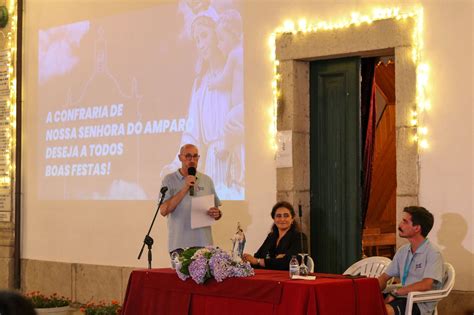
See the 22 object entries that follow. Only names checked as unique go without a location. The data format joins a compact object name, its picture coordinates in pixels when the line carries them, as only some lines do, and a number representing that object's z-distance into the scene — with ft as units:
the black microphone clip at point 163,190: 26.08
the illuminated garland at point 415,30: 26.63
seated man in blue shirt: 22.30
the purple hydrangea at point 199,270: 22.41
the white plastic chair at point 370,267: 25.43
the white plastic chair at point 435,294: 21.85
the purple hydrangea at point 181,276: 23.19
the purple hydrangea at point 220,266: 22.15
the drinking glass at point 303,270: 21.65
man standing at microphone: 26.94
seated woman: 25.68
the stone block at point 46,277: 38.48
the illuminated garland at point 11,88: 40.66
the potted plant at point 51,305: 33.75
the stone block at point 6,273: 40.66
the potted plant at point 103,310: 31.16
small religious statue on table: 23.68
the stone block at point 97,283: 36.07
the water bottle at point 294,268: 21.52
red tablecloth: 20.28
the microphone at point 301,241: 25.82
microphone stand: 26.00
